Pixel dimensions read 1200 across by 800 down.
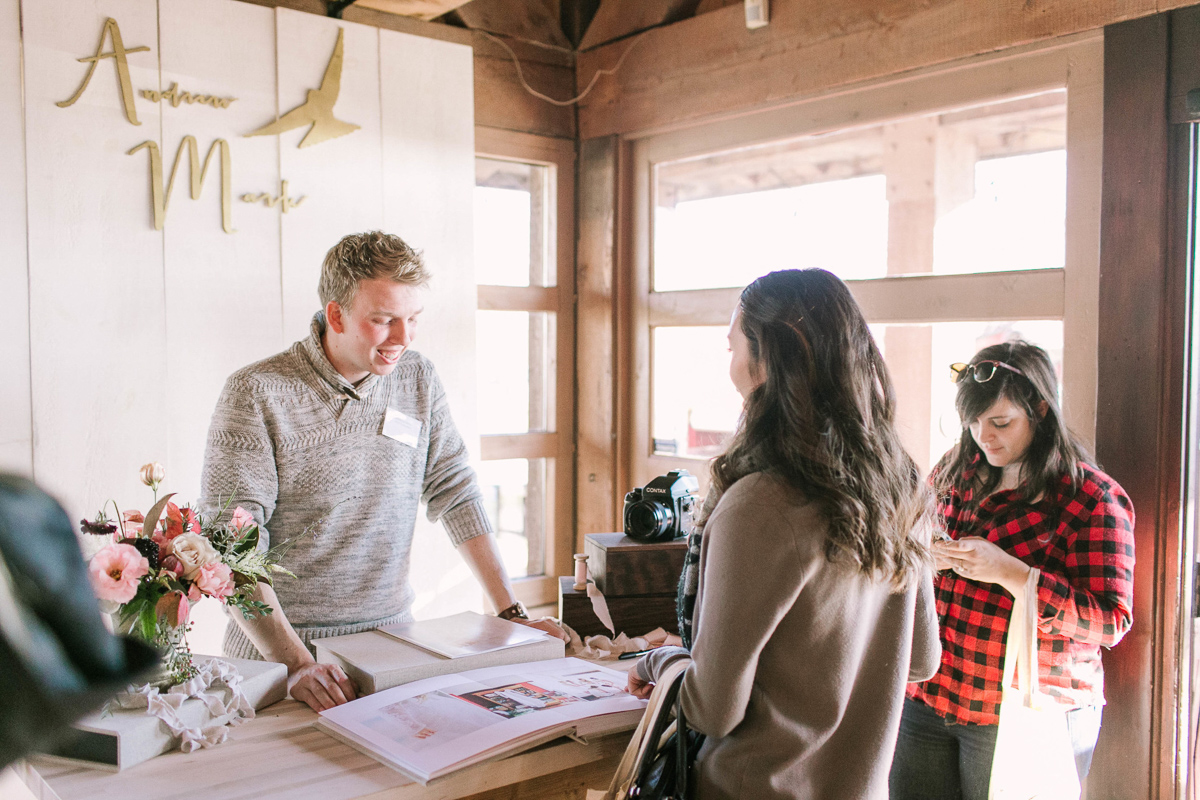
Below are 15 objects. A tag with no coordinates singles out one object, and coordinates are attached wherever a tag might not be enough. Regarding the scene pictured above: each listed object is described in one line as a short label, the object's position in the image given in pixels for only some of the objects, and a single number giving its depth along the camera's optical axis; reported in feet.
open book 4.36
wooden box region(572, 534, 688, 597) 6.62
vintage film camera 6.86
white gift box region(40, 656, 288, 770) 4.29
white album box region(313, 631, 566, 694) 5.14
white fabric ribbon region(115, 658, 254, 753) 4.52
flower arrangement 4.34
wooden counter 4.12
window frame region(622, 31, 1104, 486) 7.69
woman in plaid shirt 6.43
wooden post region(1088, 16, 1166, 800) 7.13
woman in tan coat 4.00
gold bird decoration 9.47
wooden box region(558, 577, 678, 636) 6.53
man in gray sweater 6.42
